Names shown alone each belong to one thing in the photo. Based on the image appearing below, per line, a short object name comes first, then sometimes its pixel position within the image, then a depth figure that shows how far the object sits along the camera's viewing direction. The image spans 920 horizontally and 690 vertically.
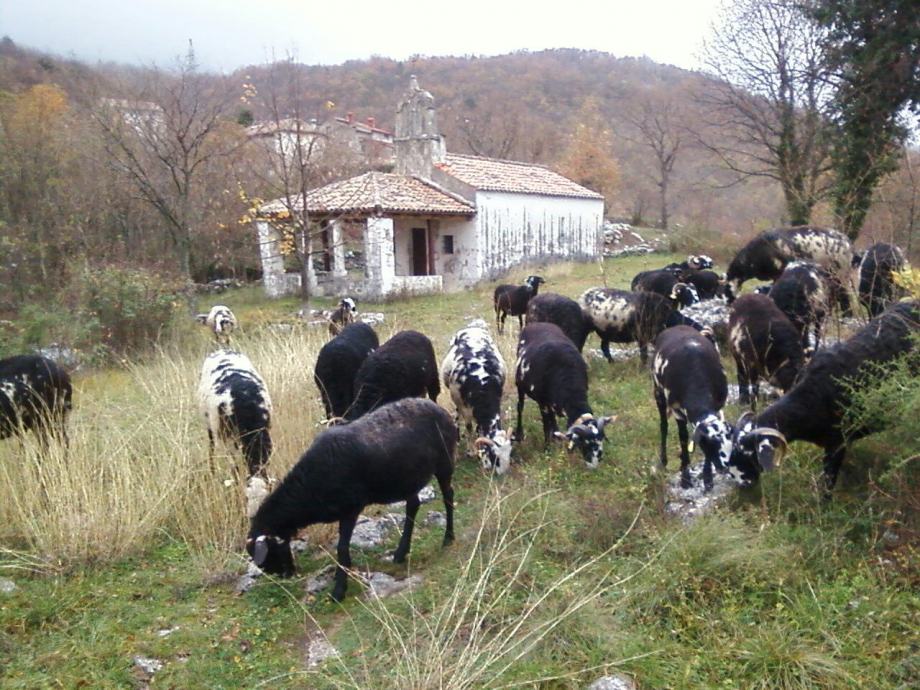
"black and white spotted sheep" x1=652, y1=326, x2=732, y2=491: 6.07
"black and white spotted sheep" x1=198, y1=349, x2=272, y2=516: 6.78
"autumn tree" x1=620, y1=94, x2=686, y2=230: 48.34
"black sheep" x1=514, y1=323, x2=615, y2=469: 6.95
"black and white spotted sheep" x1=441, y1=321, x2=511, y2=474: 6.90
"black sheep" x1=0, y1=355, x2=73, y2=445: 7.28
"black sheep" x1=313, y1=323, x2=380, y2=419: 8.45
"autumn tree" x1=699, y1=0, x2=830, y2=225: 23.30
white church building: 24.81
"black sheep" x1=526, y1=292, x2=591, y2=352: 10.63
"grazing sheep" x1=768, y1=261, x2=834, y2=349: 9.11
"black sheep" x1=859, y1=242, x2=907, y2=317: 9.25
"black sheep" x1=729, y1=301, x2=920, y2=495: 5.67
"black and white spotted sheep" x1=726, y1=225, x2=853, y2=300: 12.29
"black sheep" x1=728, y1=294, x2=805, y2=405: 7.58
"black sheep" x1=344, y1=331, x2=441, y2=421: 7.52
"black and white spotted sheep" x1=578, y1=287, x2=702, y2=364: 10.73
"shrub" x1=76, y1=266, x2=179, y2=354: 15.66
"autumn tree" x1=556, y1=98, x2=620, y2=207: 46.25
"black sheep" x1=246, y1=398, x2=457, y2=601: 5.21
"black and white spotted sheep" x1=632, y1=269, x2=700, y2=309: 11.28
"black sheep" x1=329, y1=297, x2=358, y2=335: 14.22
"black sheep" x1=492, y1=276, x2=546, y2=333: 14.62
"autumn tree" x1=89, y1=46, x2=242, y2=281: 19.33
